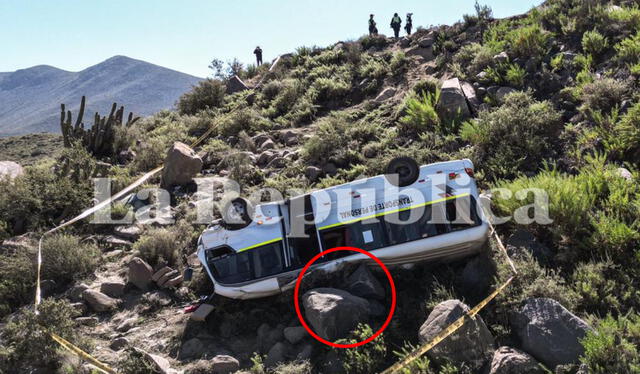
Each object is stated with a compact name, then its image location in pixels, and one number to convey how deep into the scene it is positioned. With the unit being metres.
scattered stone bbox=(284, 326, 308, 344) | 7.41
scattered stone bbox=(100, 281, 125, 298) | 9.30
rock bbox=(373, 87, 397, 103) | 16.56
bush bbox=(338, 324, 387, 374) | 6.55
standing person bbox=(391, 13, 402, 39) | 23.11
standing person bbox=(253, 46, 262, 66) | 26.86
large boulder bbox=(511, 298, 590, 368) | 6.03
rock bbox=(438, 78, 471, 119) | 13.06
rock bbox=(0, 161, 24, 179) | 14.50
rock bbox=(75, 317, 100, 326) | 8.53
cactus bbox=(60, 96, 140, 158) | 16.66
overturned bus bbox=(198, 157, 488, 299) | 7.98
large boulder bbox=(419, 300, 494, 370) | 6.22
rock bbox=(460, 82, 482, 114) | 13.30
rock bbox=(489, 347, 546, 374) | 5.83
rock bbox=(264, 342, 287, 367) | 7.06
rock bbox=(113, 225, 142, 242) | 11.30
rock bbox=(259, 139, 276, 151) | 15.36
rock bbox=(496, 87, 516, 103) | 13.19
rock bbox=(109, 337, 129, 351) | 7.91
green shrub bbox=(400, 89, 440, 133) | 13.21
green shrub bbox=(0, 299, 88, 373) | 7.29
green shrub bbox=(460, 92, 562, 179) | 10.80
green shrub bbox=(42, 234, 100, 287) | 9.80
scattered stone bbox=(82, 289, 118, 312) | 8.90
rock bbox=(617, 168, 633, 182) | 8.91
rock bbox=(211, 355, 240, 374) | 7.05
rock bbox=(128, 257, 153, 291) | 9.42
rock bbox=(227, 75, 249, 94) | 22.56
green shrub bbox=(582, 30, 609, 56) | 13.64
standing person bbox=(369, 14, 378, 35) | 24.04
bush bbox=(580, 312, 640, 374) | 5.45
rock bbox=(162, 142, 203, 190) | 13.40
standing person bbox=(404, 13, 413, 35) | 23.31
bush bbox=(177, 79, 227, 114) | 21.30
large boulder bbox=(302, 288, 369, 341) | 7.10
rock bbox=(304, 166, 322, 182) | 12.63
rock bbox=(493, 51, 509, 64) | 14.76
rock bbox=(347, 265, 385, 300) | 7.78
